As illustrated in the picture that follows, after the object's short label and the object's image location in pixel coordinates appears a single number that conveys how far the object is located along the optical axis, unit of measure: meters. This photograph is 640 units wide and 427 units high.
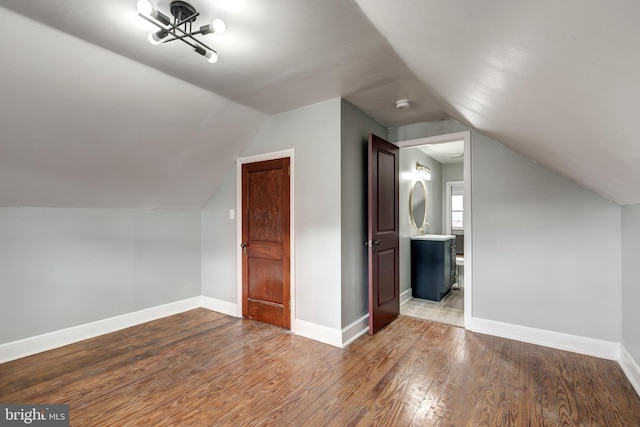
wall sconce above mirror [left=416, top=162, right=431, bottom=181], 4.95
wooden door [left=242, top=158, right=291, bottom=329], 3.36
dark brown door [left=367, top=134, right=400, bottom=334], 3.16
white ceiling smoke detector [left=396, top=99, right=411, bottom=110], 2.95
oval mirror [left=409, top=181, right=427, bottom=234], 4.71
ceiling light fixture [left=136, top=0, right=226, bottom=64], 1.55
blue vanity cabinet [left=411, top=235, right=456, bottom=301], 4.32
